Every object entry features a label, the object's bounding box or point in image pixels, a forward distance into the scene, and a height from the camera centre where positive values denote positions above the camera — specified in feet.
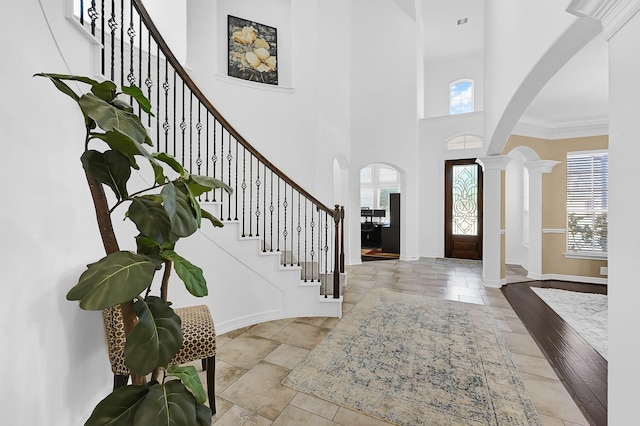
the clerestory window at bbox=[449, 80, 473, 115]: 26.71 +10.98
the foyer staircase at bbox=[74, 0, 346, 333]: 8.58 -1.19
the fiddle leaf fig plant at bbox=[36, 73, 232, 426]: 2.57 -0.60
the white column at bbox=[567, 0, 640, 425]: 2.88 +0.10
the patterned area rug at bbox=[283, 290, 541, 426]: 5.82 -4.14
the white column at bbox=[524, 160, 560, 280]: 16.76 -0.02
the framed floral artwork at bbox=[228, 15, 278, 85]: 13.99 +8.21
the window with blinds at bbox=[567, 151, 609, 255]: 15.98 +0.52
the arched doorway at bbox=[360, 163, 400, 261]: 25.57 -0.28
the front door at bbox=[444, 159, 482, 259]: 22.39 +0.13
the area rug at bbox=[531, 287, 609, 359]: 9.27 -4.18
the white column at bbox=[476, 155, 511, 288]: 15.10 -0.46
